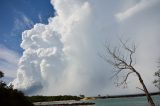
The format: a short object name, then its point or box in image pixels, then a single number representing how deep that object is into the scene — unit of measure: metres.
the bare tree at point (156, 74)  11.27
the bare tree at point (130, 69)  6.91
